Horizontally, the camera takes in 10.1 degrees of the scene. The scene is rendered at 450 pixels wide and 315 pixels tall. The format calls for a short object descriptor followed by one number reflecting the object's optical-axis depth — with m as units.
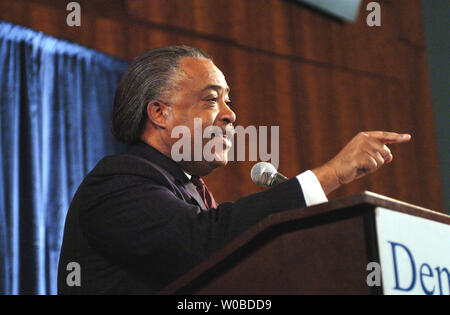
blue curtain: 5.55
